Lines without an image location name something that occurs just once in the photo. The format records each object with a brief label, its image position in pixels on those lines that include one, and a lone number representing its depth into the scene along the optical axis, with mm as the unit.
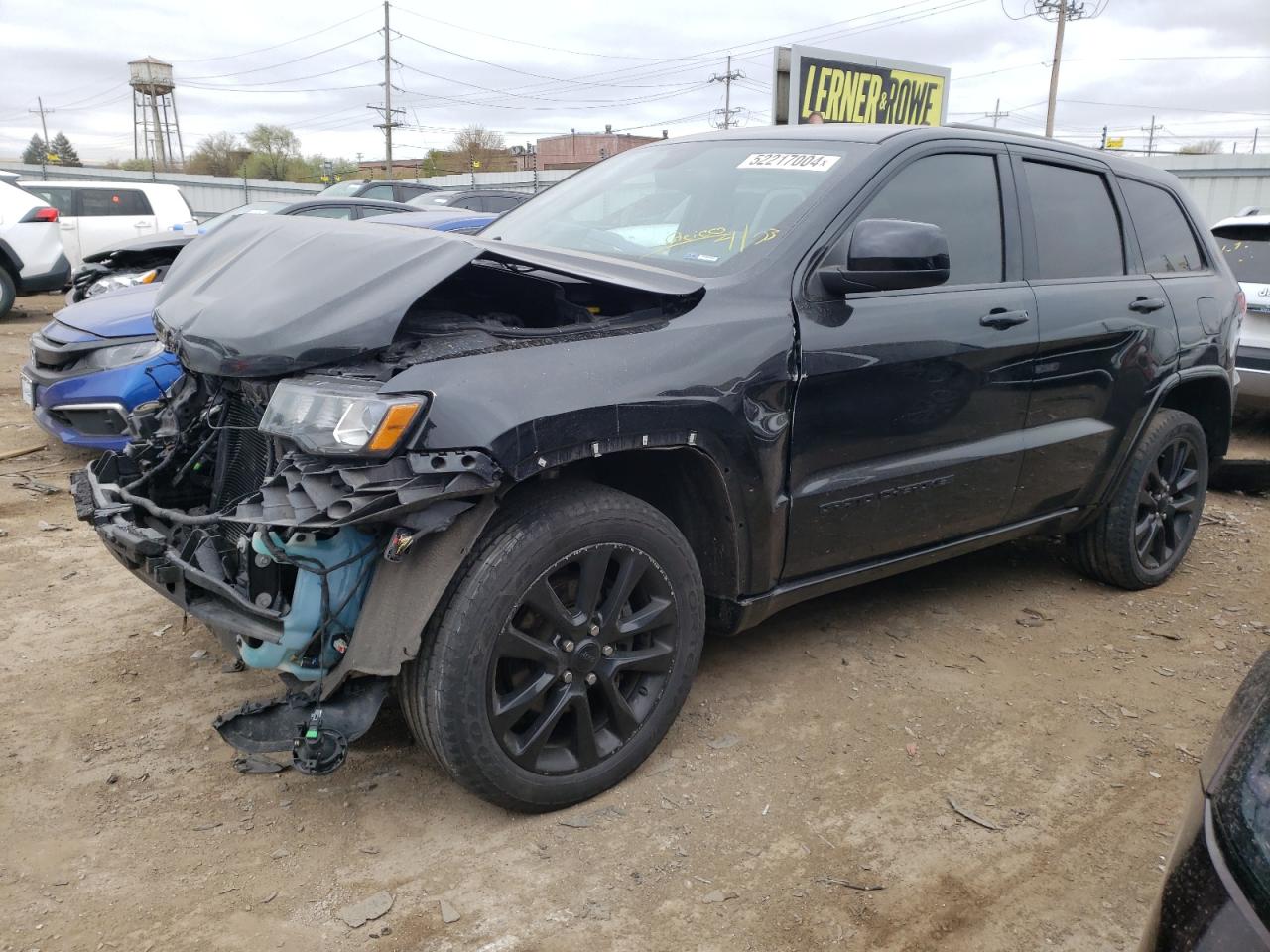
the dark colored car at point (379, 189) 14414
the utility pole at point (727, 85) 58075
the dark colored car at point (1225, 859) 1216
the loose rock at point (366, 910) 2293
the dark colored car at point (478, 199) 13695
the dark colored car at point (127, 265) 6484
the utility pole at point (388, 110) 47106
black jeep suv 2381
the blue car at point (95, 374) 5281
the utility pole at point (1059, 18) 35909
